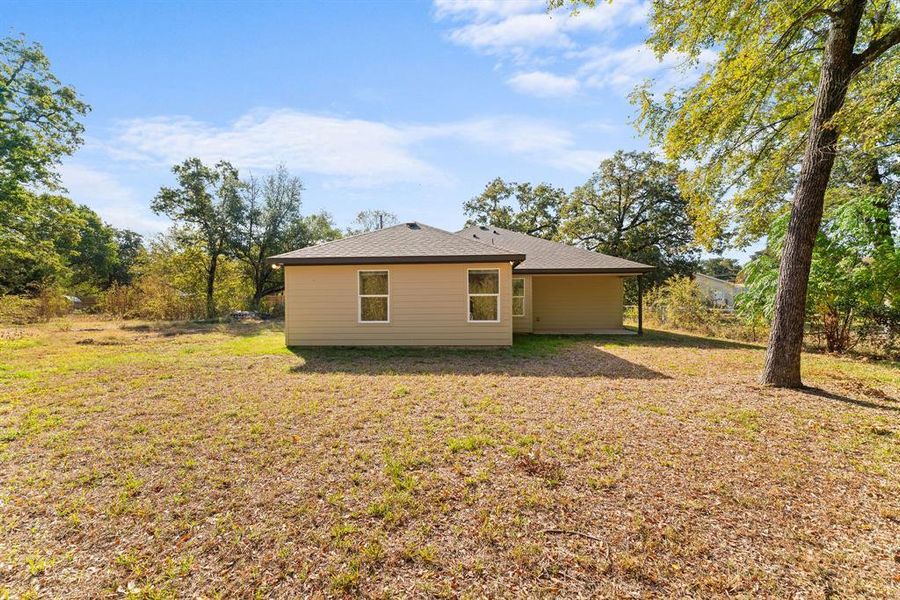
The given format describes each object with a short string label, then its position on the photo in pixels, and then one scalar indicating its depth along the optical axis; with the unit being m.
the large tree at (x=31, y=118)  12.88
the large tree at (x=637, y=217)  21.56
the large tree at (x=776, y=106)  5.16
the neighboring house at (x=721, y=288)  37.22
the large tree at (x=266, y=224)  21.39
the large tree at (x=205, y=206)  20.17
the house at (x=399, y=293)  9.17
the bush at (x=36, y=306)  12.90
